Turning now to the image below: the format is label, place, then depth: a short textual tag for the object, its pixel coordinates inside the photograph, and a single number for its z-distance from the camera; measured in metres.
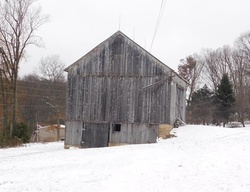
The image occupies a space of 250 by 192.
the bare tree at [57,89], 58.85
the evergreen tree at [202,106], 58.22
